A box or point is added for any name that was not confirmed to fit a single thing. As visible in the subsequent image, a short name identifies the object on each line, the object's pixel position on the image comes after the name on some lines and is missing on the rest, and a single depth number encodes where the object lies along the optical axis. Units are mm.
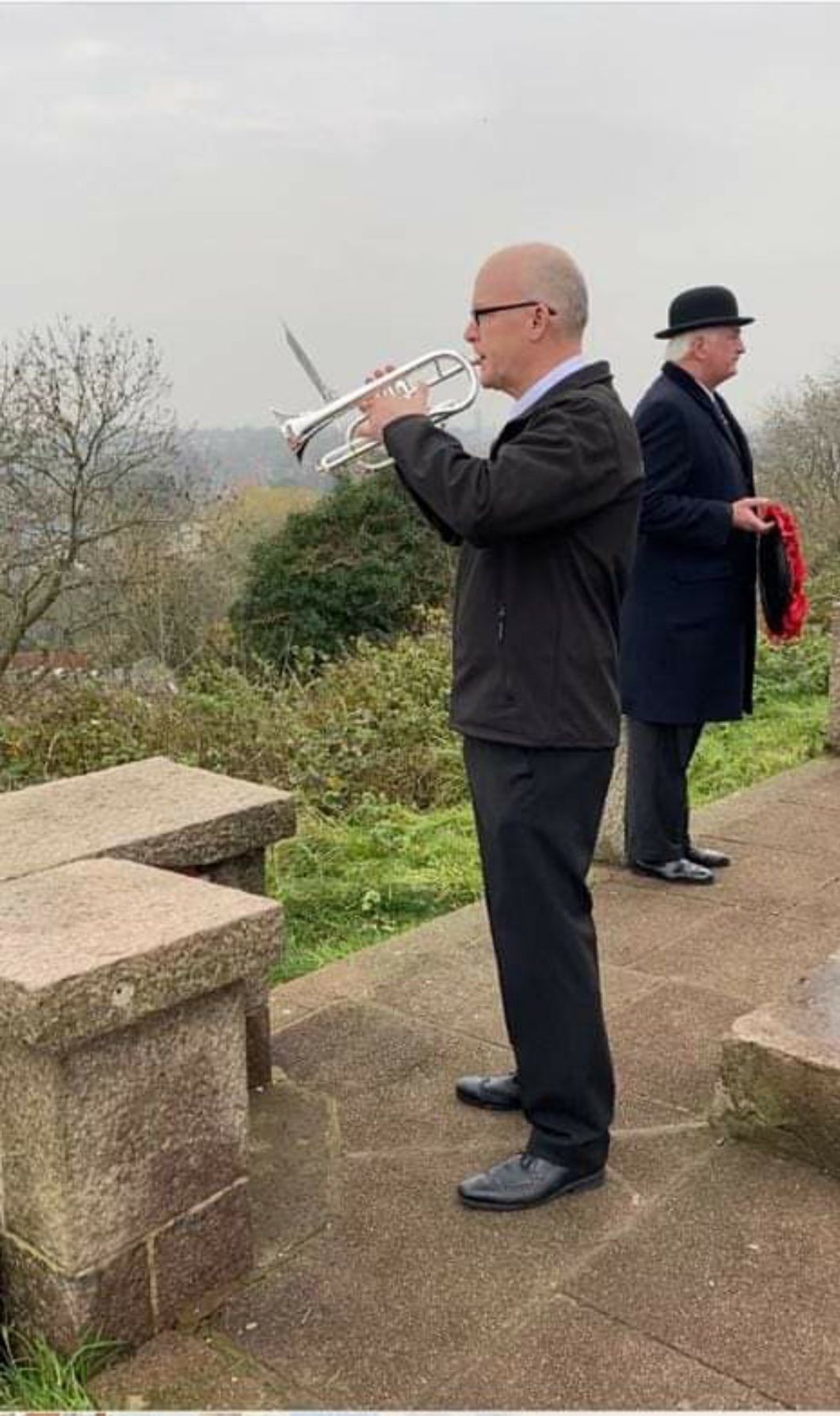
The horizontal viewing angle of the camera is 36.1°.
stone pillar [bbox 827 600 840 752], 6367
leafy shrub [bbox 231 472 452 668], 19656
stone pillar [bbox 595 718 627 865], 4781
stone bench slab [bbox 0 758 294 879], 2748
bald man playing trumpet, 2496
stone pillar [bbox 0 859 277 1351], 2057
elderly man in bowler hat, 4332
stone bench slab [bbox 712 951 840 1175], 2766
